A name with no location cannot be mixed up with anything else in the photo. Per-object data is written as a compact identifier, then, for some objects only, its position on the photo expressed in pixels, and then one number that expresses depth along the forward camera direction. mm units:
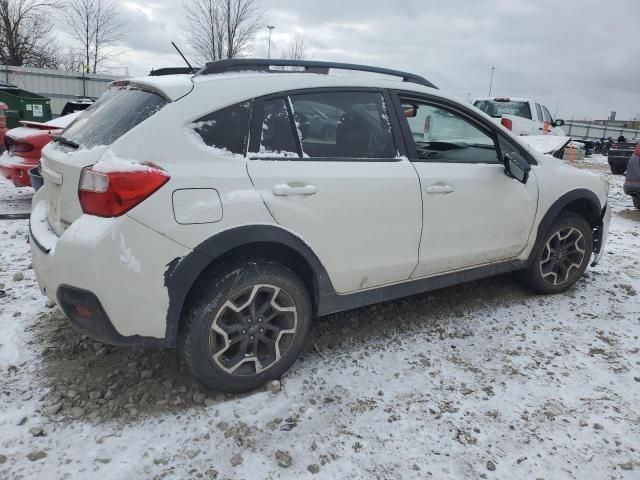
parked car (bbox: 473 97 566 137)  12094
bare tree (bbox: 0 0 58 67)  26500
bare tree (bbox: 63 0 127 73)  27000
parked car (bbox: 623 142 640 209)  7777
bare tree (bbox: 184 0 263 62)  21953
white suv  2205
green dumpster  13680
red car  5605
